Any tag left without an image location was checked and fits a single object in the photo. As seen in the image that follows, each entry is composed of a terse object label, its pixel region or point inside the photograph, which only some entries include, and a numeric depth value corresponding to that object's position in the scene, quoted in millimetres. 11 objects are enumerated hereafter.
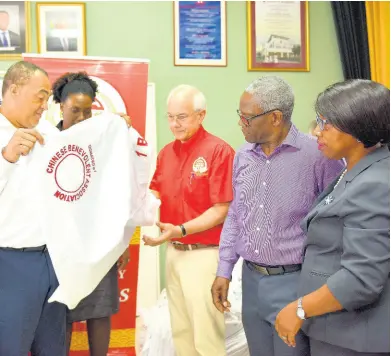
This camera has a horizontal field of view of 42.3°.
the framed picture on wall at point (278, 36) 4141
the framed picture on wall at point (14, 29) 3857
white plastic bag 2941
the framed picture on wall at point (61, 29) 3900
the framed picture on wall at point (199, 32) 4059
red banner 3305
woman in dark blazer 1280
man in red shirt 2424
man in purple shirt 1813
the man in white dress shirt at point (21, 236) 1896
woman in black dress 2314
